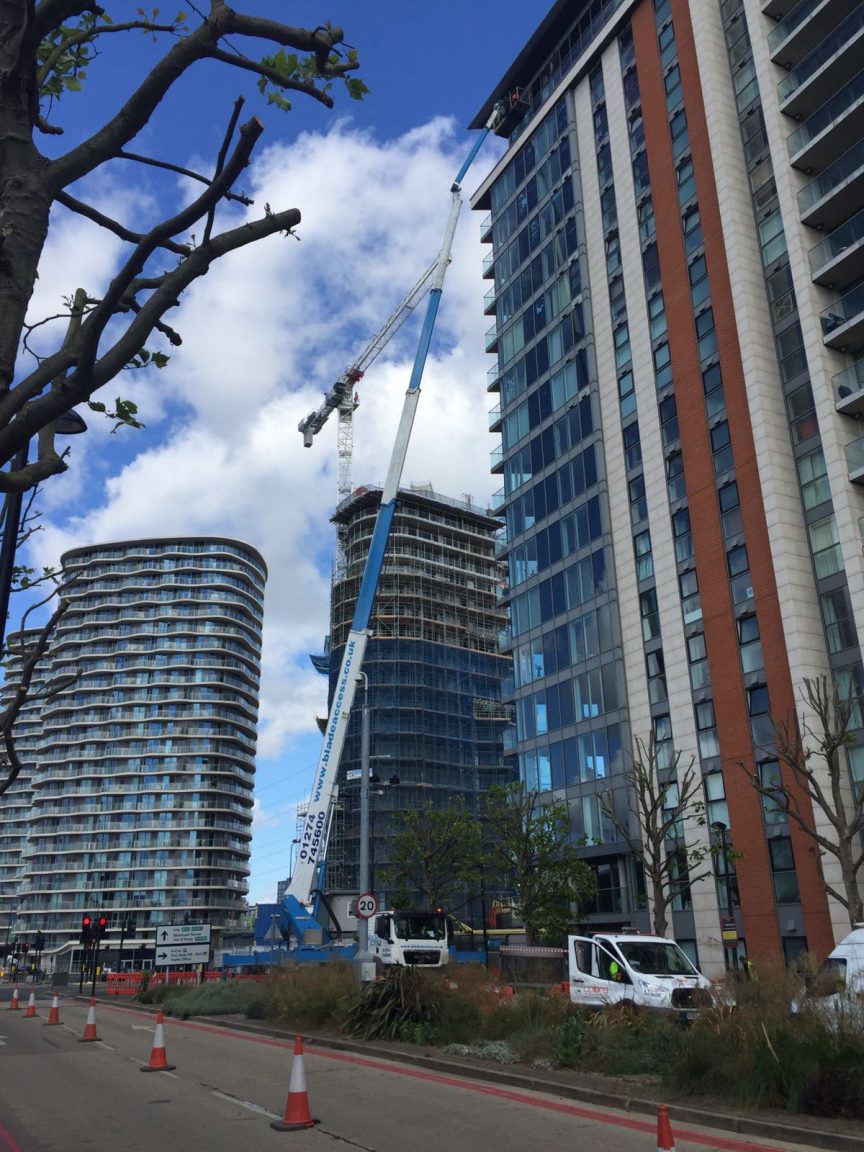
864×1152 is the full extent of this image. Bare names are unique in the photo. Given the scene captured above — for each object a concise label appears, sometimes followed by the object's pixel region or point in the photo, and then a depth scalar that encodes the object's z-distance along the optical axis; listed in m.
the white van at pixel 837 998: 9.80
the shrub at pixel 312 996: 19.41
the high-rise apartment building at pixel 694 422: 34.00
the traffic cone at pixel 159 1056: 14.58
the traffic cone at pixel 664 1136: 5.84
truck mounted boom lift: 32.28
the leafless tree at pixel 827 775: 25.42
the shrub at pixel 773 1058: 9.29
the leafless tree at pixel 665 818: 31.06
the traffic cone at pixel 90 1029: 20.08
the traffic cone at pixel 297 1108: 9.62
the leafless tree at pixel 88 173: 4.62
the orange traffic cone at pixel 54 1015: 25.72
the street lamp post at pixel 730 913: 28.05
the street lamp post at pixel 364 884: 20.27
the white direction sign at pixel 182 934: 36.06
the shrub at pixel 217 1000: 24.55
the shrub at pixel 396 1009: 17.02
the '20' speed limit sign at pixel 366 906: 21.00
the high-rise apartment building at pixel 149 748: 105.12
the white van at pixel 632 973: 16.64
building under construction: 83.31
